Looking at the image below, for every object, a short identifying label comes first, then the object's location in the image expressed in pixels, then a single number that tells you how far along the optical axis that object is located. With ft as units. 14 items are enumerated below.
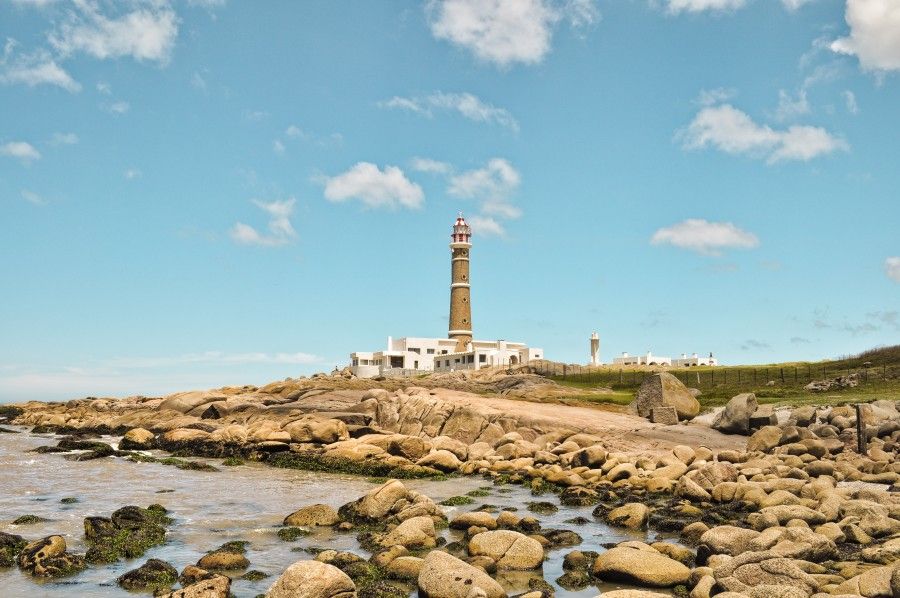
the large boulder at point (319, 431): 109.81
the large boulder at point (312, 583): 37.11
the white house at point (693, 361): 327.96
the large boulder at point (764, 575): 36.76
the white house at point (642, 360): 331.77
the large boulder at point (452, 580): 38.40
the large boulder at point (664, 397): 119.85
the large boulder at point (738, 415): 106.11
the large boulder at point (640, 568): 42.22
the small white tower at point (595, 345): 342.23
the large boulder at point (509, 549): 46.01
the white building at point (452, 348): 315.37
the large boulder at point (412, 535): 50.03
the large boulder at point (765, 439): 90.99
